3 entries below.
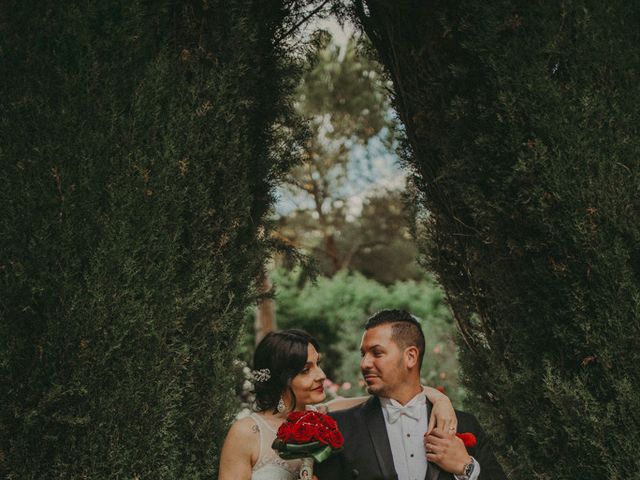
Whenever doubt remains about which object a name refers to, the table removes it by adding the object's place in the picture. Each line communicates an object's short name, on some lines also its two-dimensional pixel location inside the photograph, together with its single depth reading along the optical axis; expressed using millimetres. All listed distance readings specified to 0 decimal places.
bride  3721
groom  3357
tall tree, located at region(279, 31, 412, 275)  19344
